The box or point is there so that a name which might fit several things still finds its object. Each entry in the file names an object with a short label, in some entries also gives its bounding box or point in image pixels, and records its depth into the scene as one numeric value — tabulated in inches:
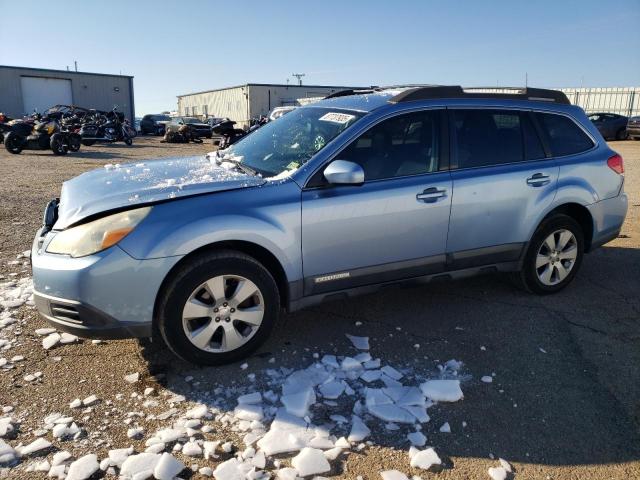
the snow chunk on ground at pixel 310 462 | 94.5
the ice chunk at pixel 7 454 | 95.6
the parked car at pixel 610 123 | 1034.1
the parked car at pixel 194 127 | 1095.2
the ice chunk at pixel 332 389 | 119.1
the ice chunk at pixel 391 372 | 127.6
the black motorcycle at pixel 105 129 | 792.3
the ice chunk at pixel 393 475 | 93.5
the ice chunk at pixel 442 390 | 118.4
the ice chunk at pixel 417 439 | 103.2
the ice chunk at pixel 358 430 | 104.1
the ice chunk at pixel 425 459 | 96.9
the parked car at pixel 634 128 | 1008.2
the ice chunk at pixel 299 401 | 112.3
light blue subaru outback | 117.8
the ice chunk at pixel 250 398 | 115.7
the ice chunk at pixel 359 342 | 142.2
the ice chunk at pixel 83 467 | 91.6
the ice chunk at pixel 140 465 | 92.8
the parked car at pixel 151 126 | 1401.3
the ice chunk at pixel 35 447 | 98.0
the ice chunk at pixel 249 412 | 110.4
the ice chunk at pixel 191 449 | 98.9
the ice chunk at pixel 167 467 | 92.3
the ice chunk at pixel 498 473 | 94.7
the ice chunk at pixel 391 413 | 110.5
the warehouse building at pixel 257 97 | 1785.2
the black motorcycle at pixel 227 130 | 904.9
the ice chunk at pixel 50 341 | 139.6
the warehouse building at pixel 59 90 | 1400.1
